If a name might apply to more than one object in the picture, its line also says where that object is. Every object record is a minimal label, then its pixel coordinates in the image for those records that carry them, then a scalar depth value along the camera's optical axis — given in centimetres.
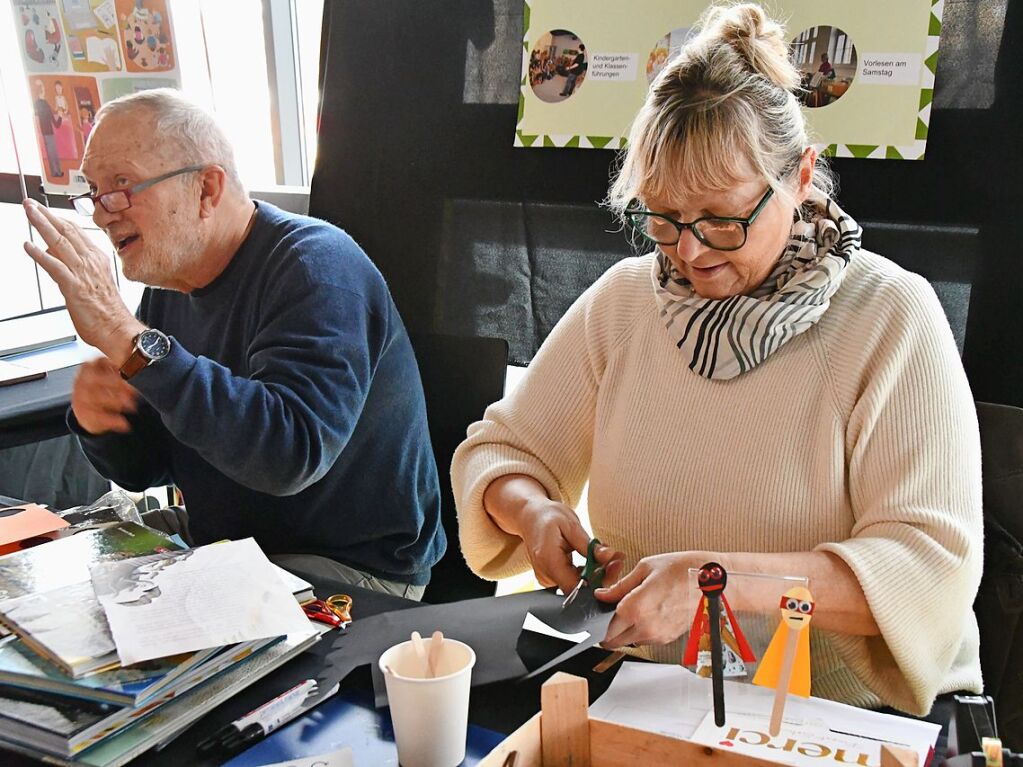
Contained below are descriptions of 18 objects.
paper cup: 83
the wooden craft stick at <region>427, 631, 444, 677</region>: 88
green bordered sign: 169
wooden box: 75
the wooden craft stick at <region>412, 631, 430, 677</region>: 88
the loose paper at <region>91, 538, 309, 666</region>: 96
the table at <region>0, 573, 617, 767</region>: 89
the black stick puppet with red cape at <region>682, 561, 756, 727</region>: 79
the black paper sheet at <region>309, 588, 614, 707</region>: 100
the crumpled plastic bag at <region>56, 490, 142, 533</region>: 134
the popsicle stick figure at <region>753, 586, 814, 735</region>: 74
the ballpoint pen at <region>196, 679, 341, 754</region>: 89
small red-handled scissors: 112
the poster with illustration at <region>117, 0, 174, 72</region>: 276
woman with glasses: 107
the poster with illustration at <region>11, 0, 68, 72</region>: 299
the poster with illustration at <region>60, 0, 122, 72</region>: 285
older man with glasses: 141
